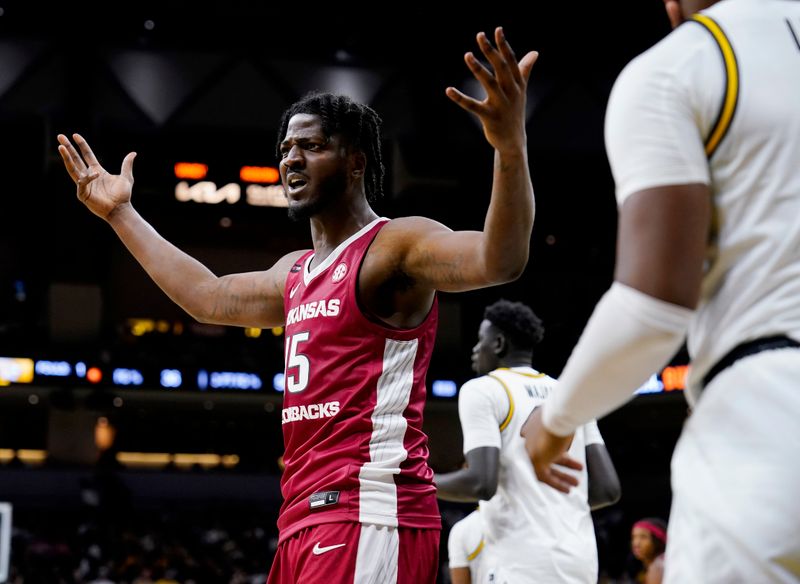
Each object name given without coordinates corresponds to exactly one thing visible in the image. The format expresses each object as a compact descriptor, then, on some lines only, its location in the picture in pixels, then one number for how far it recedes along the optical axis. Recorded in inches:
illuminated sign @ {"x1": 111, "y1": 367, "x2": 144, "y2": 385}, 717.3
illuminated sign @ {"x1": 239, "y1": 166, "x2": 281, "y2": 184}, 645.9
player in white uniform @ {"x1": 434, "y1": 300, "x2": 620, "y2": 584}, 165.6
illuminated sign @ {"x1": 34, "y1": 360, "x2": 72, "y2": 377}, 708.7
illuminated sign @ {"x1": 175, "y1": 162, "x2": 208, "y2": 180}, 637.3
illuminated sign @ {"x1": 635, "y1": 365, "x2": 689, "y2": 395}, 747.4
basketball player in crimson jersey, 114.0
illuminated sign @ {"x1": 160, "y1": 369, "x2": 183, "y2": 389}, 724.2
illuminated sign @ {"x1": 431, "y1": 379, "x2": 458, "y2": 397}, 773.9
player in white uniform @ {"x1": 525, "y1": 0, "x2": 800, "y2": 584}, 61.7
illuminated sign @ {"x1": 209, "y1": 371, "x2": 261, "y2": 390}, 733.7
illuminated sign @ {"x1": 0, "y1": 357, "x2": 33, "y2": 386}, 698.2
